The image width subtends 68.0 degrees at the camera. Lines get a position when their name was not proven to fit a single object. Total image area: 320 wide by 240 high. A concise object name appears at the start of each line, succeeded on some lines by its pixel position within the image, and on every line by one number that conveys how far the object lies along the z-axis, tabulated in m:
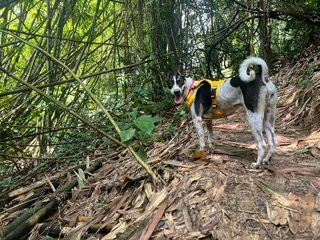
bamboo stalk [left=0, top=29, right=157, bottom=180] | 1.69
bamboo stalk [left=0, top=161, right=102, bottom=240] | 1.91
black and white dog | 2.25
